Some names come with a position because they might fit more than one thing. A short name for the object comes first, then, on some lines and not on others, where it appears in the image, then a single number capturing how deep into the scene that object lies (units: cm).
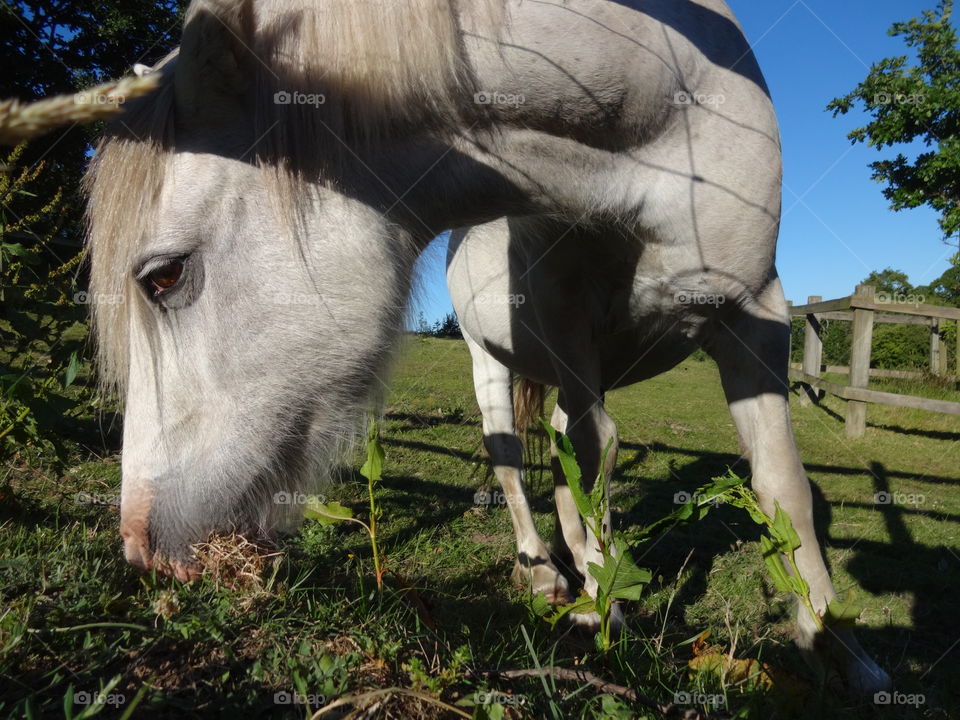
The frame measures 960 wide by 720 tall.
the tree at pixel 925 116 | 1047
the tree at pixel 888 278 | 2280
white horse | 73
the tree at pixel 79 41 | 844
